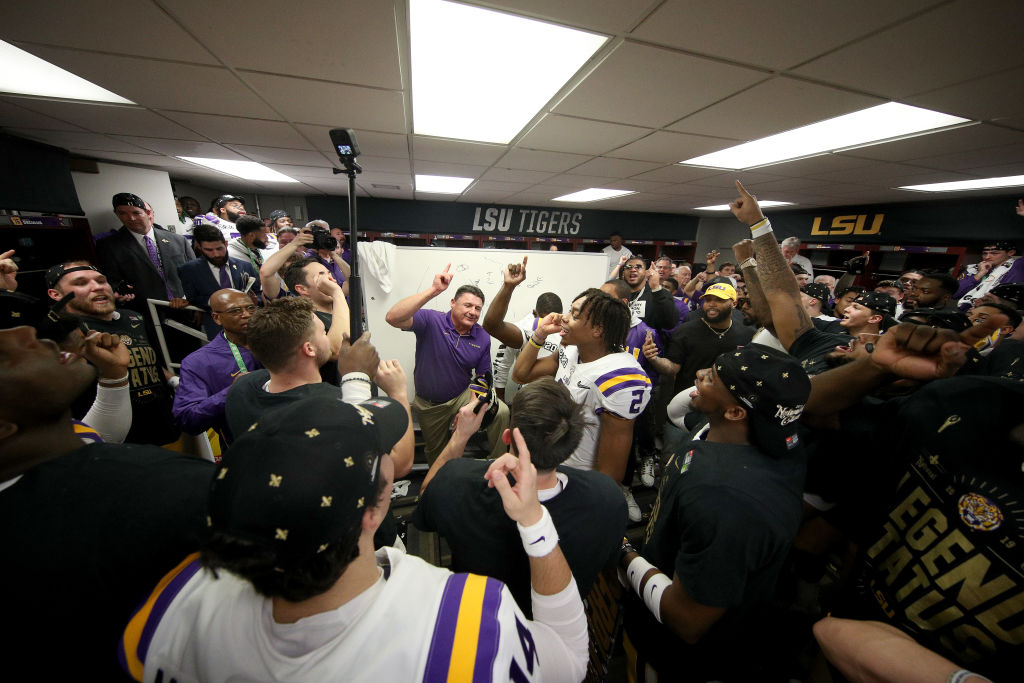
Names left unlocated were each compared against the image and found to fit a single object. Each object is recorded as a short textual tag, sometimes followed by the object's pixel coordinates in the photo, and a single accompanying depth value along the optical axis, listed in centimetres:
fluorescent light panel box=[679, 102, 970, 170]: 221
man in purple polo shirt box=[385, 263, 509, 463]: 250
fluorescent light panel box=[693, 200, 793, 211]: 614
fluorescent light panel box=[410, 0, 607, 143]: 147
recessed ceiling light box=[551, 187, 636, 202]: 569
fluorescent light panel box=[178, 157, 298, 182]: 443
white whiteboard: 342
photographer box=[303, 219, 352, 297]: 354
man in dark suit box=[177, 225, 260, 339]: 294
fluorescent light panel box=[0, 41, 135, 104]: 196
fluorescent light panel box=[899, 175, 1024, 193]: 372
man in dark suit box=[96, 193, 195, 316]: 330
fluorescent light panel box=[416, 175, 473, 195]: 520
